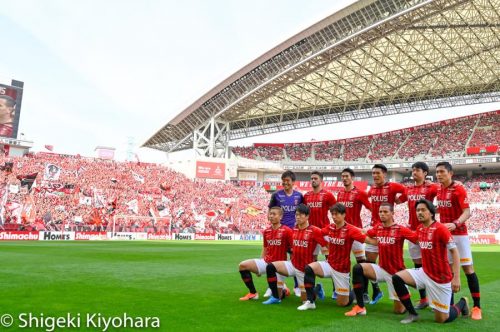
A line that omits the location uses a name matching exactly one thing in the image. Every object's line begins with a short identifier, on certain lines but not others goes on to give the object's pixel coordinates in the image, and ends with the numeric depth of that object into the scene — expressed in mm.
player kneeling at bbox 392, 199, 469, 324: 6027
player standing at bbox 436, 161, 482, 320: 6894
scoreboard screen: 44938
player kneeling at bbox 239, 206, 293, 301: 7527
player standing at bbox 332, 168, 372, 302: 8133
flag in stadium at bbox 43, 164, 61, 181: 39656
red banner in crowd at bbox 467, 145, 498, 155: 54250
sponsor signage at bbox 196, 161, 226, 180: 55812
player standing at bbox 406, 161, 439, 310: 7449
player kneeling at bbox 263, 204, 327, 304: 7203
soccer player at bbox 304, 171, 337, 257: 8375
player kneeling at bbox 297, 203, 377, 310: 6973
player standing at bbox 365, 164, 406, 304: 7637
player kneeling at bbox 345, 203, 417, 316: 6582
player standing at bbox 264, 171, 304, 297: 8748
